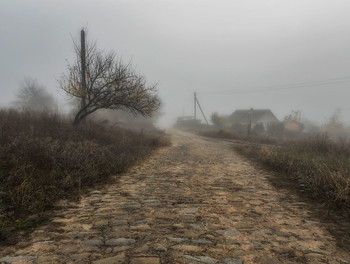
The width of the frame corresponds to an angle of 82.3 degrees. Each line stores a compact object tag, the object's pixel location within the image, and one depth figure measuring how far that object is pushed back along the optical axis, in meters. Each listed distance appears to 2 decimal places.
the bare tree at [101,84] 10.79
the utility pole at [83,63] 10.86
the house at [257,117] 45.96
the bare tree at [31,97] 33.31
